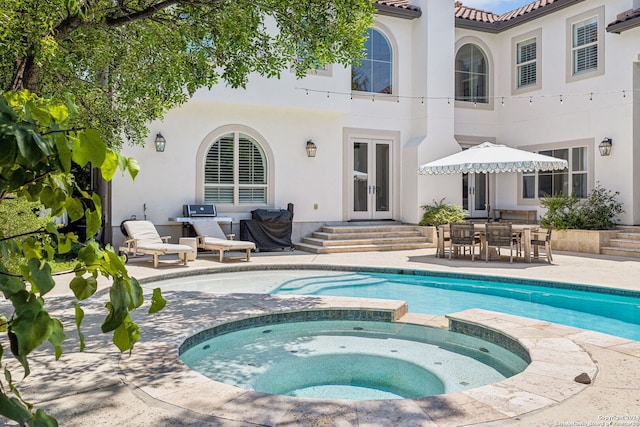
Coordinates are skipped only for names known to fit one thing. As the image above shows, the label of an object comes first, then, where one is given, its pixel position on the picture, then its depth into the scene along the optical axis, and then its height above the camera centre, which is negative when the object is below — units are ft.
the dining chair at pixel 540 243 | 38.78 -2.76
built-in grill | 44.39 -0.22
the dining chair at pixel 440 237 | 42.14 -2.43
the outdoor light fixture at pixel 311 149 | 50.11 +5.75
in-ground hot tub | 16.12 -5.34
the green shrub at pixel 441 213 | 50.52 -0.57
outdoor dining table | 38.88 -2.28
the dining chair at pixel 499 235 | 38.04 -2.08
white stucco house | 45.44 +8.39
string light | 48.03 +11.30
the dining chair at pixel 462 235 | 39.96 -2.20
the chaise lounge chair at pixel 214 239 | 39.24 -2.47
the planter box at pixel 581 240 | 43.24 -2.86
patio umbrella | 38.91 +3.51
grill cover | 45.85 -1.85
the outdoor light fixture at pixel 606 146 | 46.54 +5.46
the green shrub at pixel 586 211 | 45.19 -0.39
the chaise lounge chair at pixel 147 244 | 36.09 -2.54
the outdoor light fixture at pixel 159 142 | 44.11 +5.68
